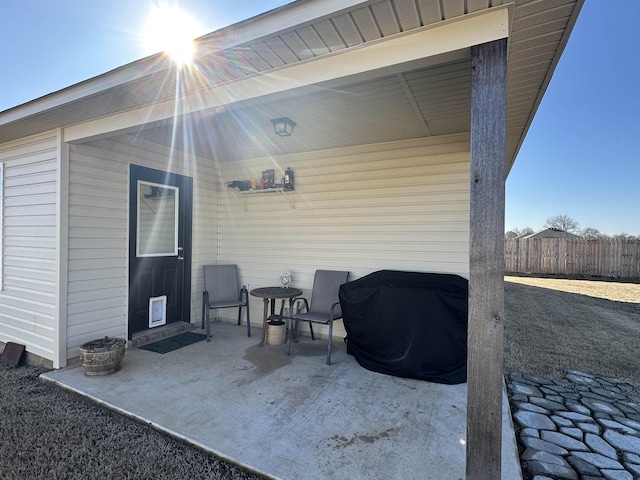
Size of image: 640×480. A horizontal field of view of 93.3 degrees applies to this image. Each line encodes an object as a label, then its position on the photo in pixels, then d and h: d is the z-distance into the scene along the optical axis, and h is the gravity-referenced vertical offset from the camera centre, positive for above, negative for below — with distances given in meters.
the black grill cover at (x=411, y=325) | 2.84 -0.84
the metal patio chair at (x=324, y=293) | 3.78 -0.70
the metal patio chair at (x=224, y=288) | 4.25 -0.75
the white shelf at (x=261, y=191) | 4.45 +0.73
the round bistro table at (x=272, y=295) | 3.71 -0.70
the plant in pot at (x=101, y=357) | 2.81 -1.14
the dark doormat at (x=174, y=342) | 3.60 -1.33
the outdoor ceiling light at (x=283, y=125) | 3.09 +1.19
